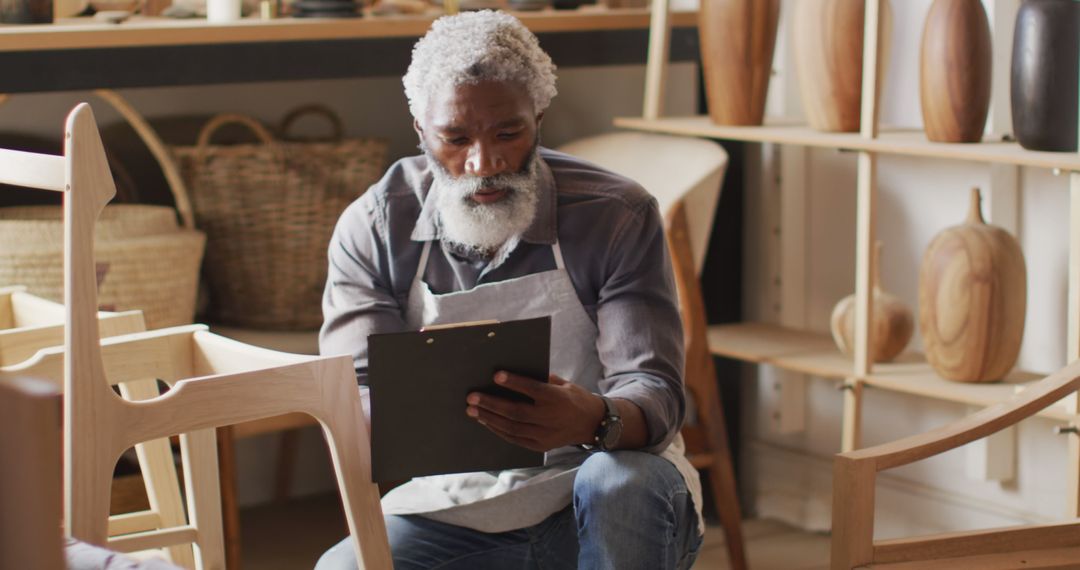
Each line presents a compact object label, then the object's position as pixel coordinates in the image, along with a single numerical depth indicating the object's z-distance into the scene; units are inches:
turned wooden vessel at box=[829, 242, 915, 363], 114.7
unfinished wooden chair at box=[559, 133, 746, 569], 114.9
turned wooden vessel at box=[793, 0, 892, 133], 113.0
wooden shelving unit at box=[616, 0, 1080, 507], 100.0
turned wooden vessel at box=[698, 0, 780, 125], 119.5
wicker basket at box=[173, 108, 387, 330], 120.1
